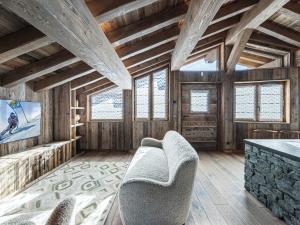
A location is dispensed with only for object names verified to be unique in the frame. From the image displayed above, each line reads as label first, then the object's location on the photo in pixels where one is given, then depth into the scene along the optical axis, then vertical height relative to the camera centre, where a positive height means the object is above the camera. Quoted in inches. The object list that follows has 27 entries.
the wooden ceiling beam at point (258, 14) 110.8 +61.8
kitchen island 79.1 -30.8
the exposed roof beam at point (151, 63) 209.0 +50.6
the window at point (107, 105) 236.4 +6.1
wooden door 235.3 -4.6
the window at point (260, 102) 214.1 +9.3
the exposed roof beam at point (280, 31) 173.0 +71.1
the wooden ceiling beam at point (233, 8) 135.6 +70.7
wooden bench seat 106.7 -35.9
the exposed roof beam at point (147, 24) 115.3 +50.8
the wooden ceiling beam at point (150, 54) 173.6 +49.8
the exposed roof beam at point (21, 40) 88.7 +31.9
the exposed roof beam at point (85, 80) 185.6 +29.2
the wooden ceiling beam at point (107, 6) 79.0 +42.0
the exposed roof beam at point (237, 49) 162.9 +56.8
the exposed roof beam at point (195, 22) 74.5 +39.0
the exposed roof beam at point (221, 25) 164.1 +71.7
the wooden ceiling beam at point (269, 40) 200.1 +71.7
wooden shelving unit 200.4 -8.3
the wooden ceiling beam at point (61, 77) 154.1 +26.4
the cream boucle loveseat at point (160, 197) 75.8 -33.7
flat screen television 119.4 -6.9
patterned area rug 89.0 -47.7
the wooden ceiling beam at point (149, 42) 144.3 +50.3
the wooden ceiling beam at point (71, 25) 48.2 +25.0
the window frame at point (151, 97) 232.4 +15.6
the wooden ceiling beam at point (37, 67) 122.3 +27.1
